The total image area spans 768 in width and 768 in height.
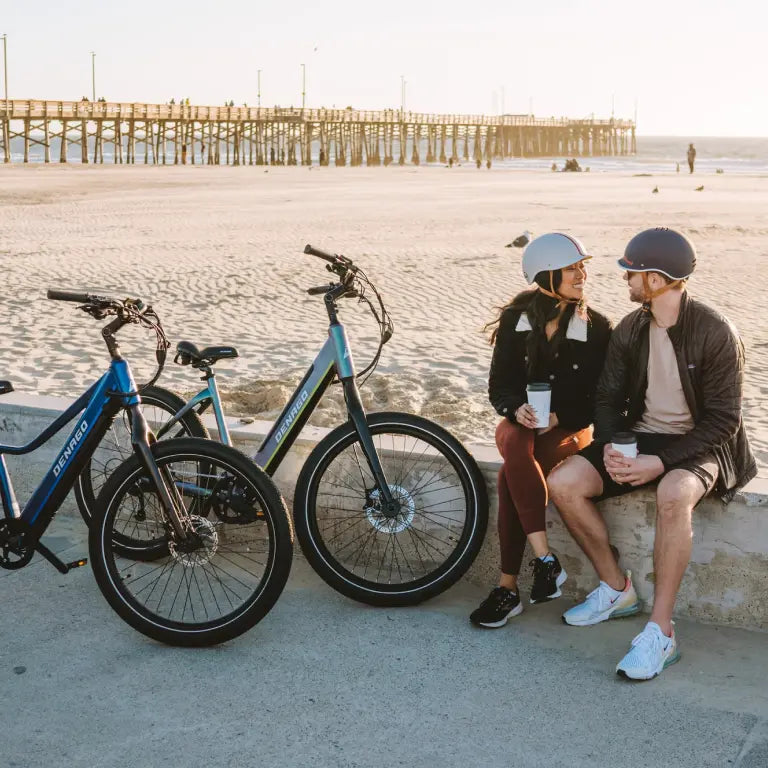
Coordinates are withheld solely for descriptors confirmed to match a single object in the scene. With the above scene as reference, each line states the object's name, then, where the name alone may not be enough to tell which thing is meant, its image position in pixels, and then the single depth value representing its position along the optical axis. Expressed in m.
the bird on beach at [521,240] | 16.39
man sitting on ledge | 3.56
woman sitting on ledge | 3.84
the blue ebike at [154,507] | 3.65
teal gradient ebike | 3.96
